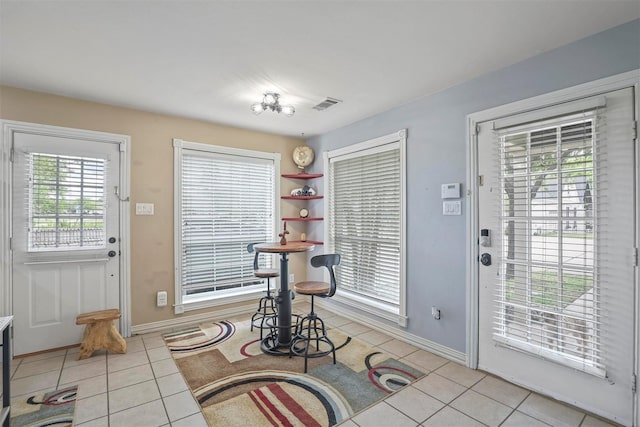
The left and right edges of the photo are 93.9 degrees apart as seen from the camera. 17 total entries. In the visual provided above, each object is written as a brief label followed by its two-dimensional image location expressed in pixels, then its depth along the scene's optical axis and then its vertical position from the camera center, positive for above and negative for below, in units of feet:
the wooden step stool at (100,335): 9.29 -3.80
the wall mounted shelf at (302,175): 14.63 +1.95
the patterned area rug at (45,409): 6.37 -4.41
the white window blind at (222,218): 12.51 -0.13
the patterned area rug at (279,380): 6.68 -4.44
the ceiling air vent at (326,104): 10.37 +3.97
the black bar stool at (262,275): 11.53 -2.34
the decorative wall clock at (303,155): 14.94 +2.99
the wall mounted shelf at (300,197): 14.47 +0.86
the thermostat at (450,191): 8.99 +0.72
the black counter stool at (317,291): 8.97 -2.31
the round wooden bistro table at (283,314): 9.86 -3.36
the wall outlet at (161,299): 11.55 -3.24
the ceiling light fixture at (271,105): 9.58 +3.53
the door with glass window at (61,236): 9.37 -0.68
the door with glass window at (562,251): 6.27 -0.88
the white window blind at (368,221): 11.37 -0.28
